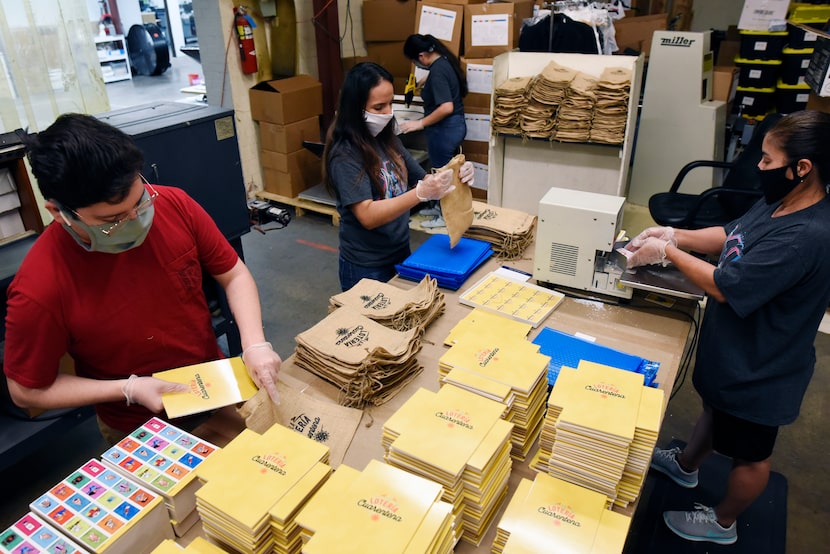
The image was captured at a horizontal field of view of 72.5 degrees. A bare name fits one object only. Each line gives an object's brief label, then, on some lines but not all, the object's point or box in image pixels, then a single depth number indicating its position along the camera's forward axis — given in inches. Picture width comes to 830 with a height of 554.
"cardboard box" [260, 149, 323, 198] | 198.5
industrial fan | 402.9
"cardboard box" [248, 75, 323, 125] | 187.6
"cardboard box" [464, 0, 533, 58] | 179.9
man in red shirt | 48.1
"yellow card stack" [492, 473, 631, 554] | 43.0
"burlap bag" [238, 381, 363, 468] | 56.2
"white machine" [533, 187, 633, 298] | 80.7
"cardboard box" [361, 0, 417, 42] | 205.2
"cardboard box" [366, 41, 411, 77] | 213.1
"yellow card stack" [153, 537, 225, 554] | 42.0
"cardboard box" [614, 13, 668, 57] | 213.6
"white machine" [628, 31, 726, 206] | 178.4
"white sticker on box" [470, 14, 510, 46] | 180.9
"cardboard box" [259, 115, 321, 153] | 192.2
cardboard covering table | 59.8
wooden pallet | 197.0
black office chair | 130.0
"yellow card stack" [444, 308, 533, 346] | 67.9
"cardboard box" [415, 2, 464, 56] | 186.5
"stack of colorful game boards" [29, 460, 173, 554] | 42.8
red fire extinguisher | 184.5
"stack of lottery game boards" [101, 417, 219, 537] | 46.9
